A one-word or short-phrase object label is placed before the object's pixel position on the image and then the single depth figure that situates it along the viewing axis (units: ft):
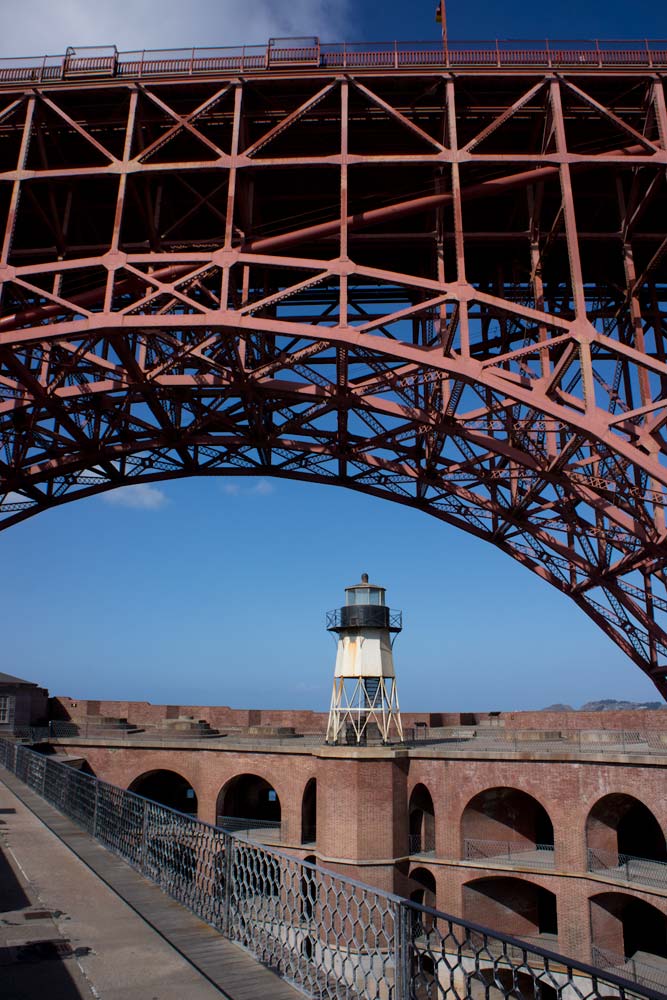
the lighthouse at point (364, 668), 95.76
